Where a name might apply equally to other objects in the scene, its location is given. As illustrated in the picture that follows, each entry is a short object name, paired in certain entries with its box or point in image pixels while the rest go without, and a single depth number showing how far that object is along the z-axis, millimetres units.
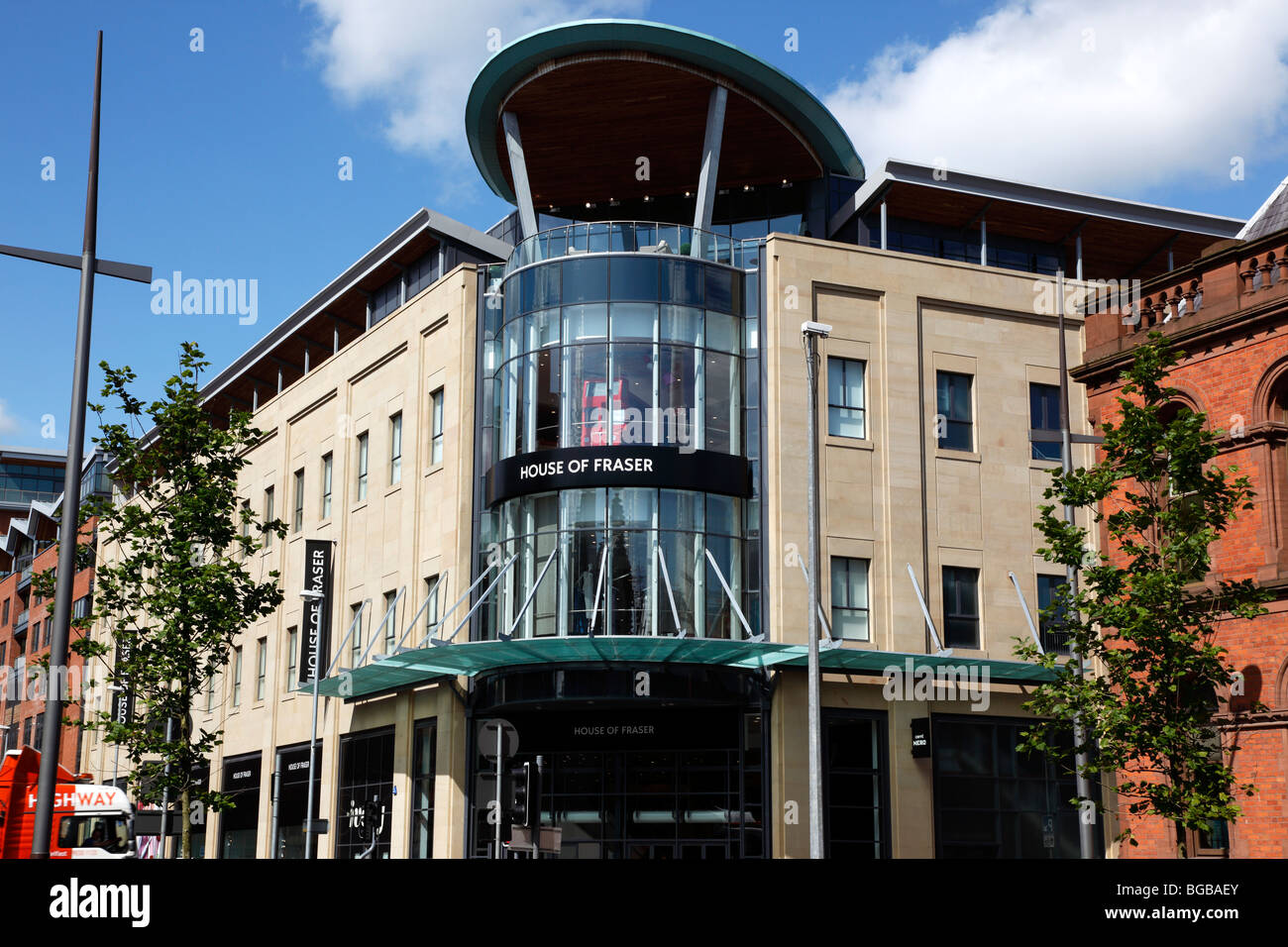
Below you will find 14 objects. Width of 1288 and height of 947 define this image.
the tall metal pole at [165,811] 30375
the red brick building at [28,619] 81938
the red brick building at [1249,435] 23219
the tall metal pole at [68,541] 14312
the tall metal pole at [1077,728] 26516
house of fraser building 33812
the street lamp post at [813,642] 25562
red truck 31000
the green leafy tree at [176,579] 29047
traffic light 17328
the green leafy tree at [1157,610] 22578
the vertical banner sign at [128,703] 29375
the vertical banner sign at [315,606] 44406
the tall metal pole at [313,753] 40284
